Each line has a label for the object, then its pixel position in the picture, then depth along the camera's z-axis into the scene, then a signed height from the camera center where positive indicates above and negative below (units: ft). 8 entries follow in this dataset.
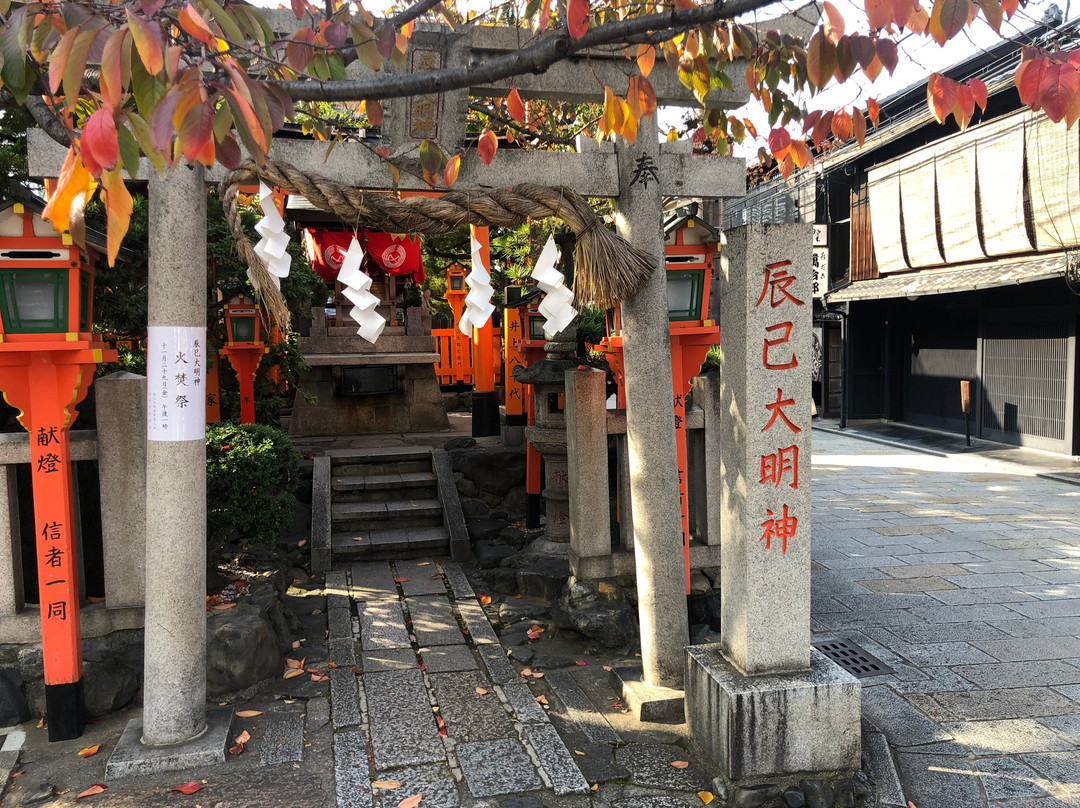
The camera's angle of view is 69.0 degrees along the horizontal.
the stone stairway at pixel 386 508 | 29.43 -4.83
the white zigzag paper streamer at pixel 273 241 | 15.07 +2.88
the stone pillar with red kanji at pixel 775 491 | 14.98 -2.23
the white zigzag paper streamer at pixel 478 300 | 16.12 +1.77
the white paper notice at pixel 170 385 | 15.61 +0.15
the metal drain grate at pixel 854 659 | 20.22 -7.59
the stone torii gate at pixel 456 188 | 15.61 +1.89
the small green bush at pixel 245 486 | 23.06 -2.86
